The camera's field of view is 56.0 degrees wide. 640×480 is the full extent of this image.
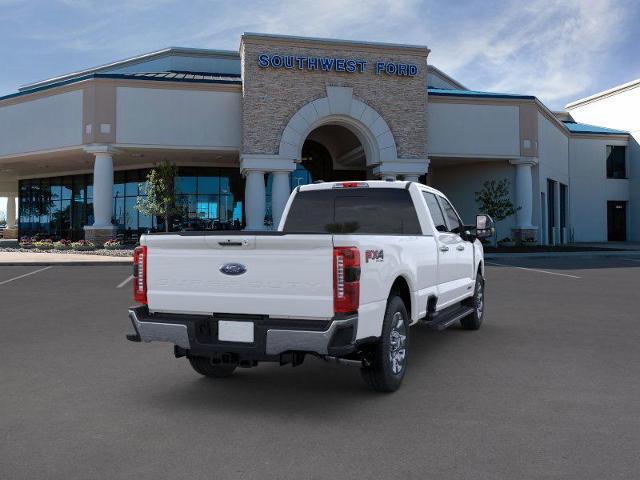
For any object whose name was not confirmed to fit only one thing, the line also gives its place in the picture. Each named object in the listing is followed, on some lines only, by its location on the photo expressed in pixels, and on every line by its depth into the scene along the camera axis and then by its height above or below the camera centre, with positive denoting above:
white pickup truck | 4.71 -0.41
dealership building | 28.41 +5.79
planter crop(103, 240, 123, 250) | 28.16 +0.10
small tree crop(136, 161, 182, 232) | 29.30 +2.72
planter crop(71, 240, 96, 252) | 28.27 +0.05
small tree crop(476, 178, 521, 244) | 30.80 +2.44
